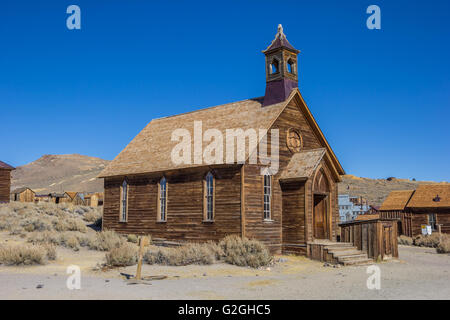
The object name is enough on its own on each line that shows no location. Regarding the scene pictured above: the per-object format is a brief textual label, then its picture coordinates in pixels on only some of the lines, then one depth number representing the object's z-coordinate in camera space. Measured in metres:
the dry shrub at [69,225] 23.59
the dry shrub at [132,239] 21.96
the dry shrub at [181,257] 15.30
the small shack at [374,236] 18.12
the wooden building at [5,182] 38.79
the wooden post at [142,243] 11.56
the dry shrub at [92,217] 30.48
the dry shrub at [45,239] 18.80
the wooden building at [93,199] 58.56
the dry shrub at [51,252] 15.73
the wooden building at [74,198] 62.21
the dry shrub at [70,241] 18.83
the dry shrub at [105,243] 19.33
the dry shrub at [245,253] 15.47
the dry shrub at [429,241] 29.70
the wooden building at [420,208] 32.95
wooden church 18.45
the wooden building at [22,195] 57.59
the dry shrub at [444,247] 23.97
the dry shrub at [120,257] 14.32
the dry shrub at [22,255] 14.30
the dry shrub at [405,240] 31.59
